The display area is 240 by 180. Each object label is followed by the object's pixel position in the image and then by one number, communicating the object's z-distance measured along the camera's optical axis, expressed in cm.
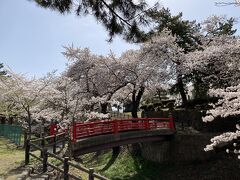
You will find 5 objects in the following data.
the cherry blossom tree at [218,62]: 1165
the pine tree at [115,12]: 446
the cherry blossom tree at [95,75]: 1353
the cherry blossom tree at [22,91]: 1202
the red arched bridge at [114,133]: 821
